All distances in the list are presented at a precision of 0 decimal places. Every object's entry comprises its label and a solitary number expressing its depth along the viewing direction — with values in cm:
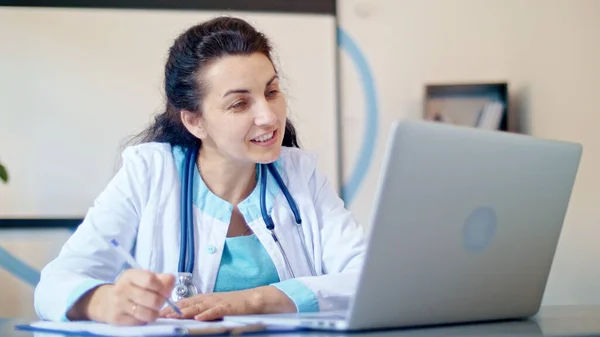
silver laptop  79
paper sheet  84
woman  139
